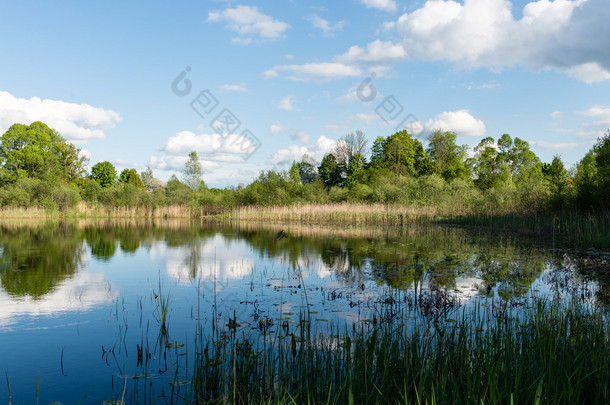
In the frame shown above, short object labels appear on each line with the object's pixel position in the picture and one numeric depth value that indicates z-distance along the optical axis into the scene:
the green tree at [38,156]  44.94
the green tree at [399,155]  50.60
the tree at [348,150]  54.90
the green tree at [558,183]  19.86
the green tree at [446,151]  51.18
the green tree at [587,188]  17.92
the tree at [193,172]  55.50
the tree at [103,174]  57.31
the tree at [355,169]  51.19
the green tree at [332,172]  55.16
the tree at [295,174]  53.21
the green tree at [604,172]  17.11
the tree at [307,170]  63.36
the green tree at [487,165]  50.28
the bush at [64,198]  39.47
